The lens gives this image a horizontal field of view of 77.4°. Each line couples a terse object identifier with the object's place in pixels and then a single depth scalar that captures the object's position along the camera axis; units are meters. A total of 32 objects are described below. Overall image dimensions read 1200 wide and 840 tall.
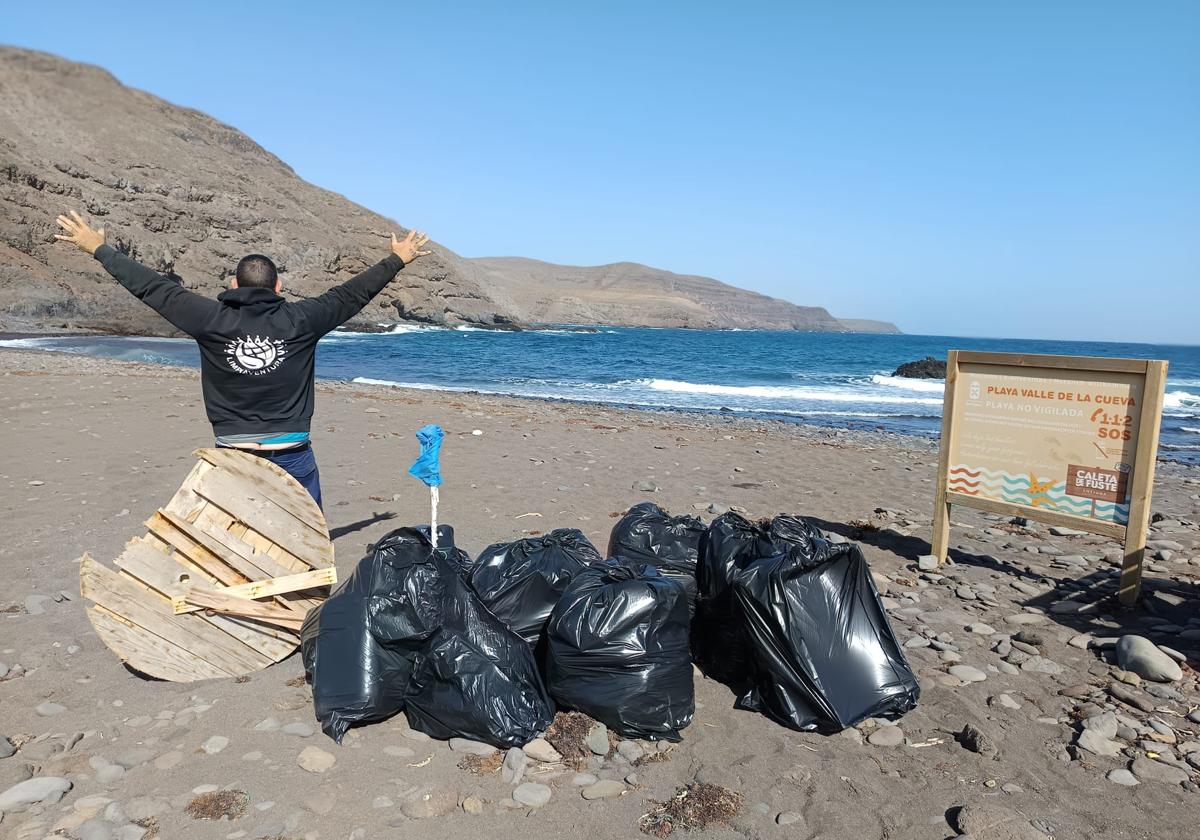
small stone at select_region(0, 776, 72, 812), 2.78
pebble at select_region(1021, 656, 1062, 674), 4.19
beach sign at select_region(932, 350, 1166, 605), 5.16
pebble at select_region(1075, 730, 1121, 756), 3.34
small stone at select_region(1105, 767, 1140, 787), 3.12
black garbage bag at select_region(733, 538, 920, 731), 3.52
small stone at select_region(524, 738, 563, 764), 3.23
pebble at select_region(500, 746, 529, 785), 3.08
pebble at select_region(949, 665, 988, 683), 4.06
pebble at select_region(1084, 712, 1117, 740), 3.48
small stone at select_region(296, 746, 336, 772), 3.10
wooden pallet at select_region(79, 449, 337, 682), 3.64
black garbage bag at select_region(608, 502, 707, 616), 4.70
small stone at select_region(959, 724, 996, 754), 3.34
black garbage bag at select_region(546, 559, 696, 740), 3.38
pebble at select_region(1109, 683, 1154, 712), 3.75
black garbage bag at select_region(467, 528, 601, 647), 3.91
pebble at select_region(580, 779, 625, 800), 3.00
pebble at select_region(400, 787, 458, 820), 2.85
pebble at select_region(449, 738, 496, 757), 3.24
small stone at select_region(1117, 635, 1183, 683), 4.01
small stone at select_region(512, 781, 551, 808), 2.94
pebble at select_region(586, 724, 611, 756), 3.29
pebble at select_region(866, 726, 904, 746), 3.41
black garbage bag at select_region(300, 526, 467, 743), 3.36
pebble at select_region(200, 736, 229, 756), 3.19
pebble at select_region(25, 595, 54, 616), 4.64
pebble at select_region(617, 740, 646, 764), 3.27
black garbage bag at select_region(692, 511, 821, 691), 3.92
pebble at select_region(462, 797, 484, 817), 2.88
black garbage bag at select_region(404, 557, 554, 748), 3.27
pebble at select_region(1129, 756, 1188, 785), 3.14
